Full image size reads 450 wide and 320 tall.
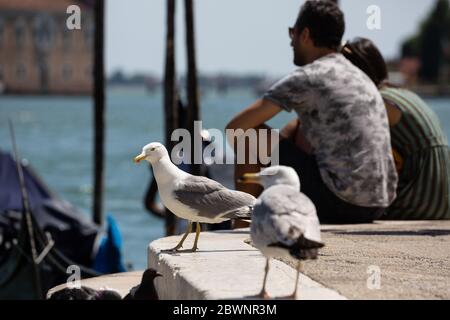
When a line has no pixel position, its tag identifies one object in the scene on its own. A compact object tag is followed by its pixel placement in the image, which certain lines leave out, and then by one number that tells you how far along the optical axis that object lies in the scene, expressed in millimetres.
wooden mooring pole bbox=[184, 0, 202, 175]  15259
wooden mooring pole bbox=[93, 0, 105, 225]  16967
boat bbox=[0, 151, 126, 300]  12835
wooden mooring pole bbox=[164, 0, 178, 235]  14872
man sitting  6907
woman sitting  7868
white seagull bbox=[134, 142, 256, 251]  5761
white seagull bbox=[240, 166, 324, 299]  4616
